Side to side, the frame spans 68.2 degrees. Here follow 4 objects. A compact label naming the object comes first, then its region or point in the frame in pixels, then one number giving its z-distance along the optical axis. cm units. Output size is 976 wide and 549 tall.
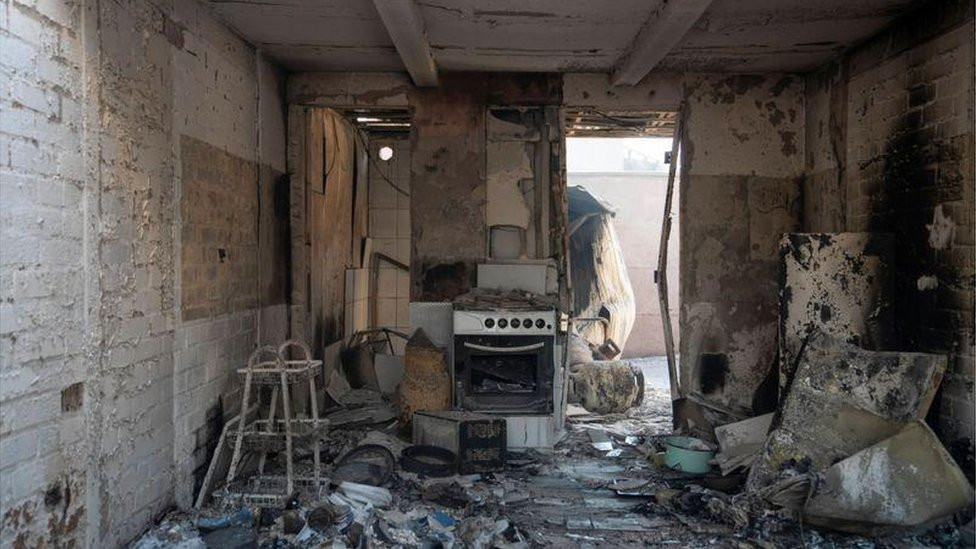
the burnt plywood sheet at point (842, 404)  396
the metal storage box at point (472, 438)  485
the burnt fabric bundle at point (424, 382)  534
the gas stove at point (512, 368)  527
